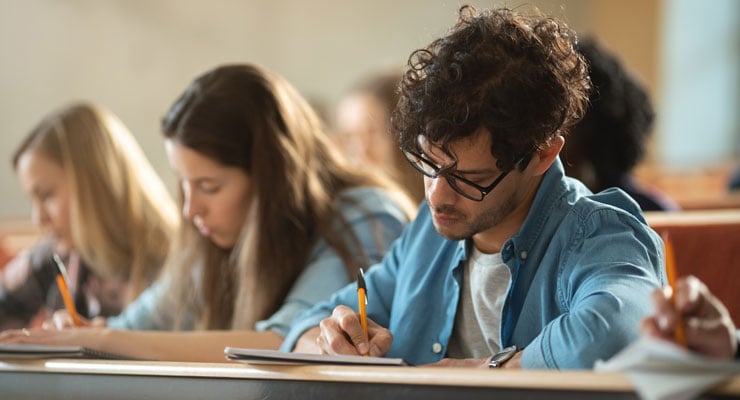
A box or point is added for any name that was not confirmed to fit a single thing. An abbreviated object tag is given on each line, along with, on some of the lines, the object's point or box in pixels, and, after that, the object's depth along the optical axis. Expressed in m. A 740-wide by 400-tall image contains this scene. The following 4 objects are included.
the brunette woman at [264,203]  2.60
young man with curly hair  2.05
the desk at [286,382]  1.79
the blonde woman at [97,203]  3.03
